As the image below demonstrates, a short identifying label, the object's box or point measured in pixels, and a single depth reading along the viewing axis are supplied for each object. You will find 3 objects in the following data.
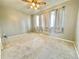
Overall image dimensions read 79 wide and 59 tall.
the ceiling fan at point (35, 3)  2.12
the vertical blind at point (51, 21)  3.12
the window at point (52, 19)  3.38
